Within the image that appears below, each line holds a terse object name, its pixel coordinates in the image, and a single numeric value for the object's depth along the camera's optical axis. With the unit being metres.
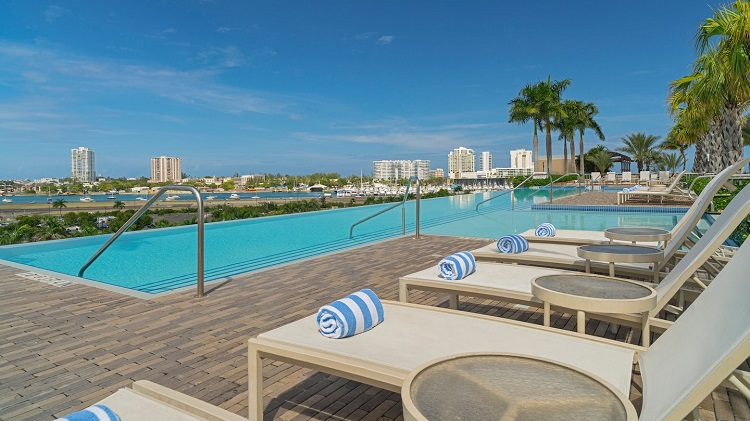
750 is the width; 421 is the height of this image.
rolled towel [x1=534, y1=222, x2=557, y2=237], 5.49
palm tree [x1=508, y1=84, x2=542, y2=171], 30.25
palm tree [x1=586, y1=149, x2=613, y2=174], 40.91
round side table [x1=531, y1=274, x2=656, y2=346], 2.34
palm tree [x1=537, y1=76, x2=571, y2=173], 29.89
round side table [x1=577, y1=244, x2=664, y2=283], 3.47
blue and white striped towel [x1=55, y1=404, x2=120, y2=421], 1.35
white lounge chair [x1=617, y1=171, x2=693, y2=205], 13.52
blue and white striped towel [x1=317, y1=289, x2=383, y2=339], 2.11
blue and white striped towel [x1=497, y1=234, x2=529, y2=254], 4.47
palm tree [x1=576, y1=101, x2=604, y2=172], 33.94
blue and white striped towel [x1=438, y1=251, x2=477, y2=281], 3.35
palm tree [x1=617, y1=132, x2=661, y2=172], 37.50
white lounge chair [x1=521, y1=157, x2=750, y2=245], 3.56
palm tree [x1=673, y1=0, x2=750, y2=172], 8.13
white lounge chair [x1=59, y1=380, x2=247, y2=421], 1.48
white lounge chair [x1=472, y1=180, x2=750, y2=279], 3.60
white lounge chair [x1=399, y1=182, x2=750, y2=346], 2.43
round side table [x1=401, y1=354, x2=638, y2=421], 1.28
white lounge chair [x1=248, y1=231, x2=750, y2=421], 1.14
